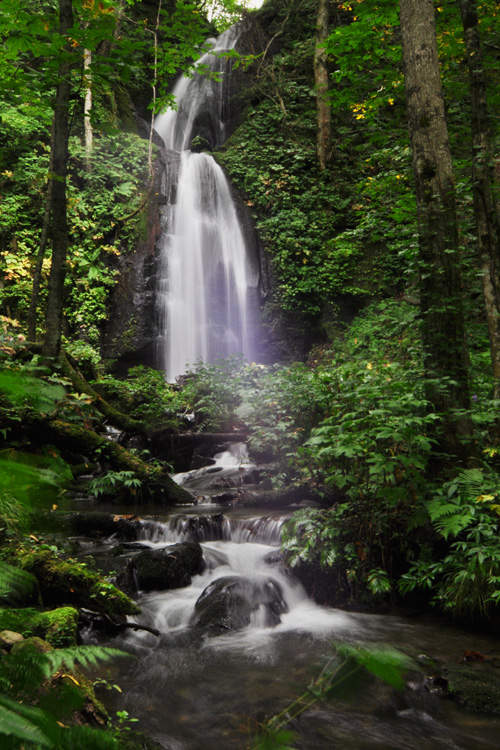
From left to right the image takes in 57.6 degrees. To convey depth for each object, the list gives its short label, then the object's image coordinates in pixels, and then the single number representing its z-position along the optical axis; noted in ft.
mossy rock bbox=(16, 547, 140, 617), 12.06
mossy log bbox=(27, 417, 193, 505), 20.67
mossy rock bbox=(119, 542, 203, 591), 16.62
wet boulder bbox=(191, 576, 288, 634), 14.79
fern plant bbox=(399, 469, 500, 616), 12.37
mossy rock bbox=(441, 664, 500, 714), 9.92
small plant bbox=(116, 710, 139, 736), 8.35
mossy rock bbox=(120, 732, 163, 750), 7.23
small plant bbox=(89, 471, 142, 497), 22.13
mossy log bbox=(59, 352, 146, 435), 31.63
